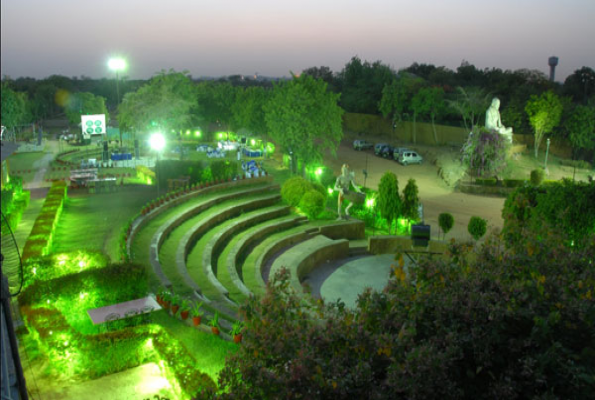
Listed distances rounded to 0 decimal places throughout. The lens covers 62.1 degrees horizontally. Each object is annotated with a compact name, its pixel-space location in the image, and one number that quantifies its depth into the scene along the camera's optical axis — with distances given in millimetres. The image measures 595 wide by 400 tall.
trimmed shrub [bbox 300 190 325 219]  23703
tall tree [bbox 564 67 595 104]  60500
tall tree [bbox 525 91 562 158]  41562
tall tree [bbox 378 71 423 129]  57656
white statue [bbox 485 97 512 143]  35219
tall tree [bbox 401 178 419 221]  22250
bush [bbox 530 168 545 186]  31966
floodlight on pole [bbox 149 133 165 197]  25812
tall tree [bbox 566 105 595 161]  40344
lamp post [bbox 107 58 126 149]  33125
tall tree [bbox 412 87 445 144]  53875
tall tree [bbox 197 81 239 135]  54656
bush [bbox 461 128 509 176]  33469
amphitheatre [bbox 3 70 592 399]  9000
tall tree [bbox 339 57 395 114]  67438
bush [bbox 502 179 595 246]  16984
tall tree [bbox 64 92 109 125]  59406
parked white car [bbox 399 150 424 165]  42875
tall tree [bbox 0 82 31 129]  54500
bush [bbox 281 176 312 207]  24266
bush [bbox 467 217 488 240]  19953
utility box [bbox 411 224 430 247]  19823
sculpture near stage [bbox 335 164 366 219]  23531
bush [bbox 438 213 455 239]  20875
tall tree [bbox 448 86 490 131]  47375
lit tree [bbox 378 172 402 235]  22312
